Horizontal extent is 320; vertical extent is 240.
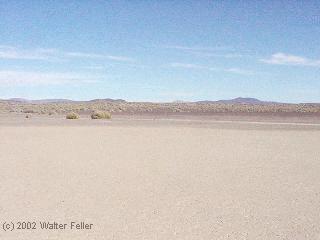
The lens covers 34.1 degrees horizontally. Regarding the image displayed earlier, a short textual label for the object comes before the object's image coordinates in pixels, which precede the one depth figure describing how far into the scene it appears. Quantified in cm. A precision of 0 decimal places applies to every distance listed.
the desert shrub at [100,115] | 4942
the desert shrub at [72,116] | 4847
